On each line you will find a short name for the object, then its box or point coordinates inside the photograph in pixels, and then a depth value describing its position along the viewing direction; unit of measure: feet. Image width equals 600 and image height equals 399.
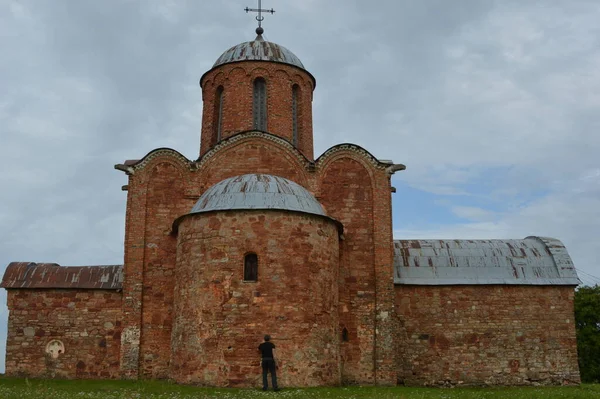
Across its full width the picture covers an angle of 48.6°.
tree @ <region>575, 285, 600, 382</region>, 86.77
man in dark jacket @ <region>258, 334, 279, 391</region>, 42.97
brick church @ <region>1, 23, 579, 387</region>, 48.11
